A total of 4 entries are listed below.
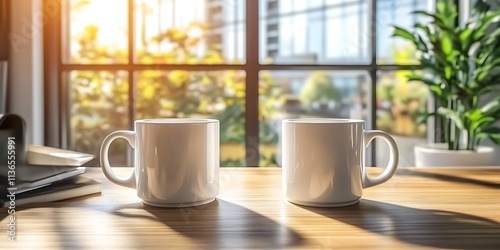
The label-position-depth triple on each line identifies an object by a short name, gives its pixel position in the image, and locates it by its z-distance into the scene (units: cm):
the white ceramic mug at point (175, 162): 59
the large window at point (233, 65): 224
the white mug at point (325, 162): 60
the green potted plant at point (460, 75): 200
